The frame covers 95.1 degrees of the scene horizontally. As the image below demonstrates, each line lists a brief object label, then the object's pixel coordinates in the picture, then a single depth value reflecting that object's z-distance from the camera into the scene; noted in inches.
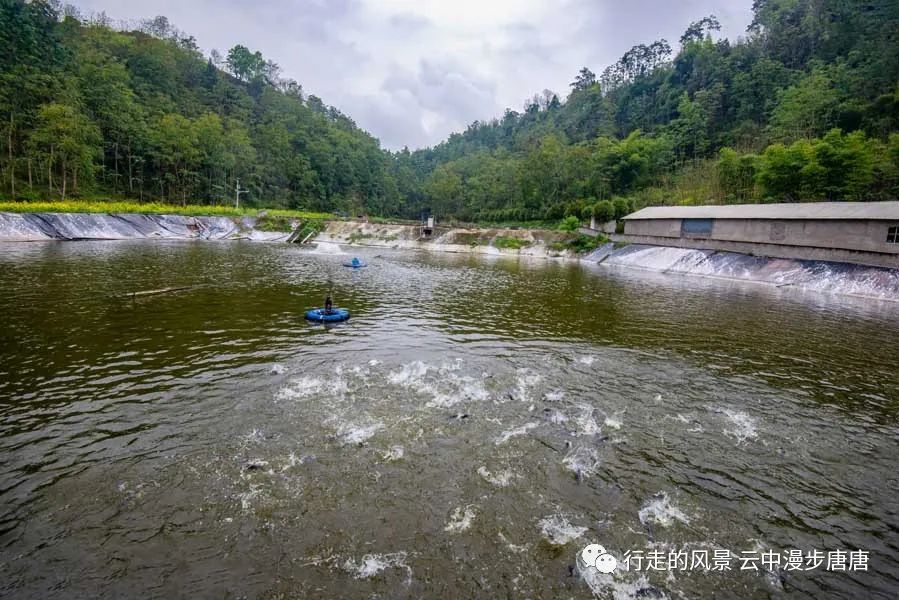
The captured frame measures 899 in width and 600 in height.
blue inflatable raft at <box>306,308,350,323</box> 766.5
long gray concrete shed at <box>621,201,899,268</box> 1320.1
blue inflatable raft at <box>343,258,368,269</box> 1582.4
